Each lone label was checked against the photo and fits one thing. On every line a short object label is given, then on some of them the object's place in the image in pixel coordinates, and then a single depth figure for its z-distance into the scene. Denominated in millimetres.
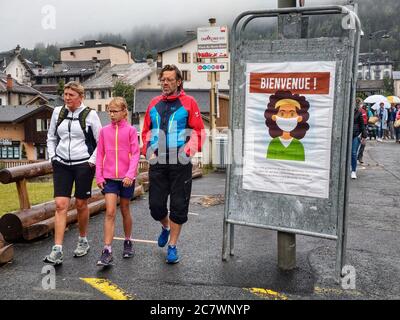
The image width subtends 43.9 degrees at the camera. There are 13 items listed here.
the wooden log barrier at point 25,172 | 5773
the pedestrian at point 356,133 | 11555
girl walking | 5199
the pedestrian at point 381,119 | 25484
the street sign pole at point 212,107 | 14731
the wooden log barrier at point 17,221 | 5965
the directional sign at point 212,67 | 13977
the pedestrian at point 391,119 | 26812
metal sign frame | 4434
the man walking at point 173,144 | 5105
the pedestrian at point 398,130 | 22825
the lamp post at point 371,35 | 30973
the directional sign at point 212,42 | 13891
